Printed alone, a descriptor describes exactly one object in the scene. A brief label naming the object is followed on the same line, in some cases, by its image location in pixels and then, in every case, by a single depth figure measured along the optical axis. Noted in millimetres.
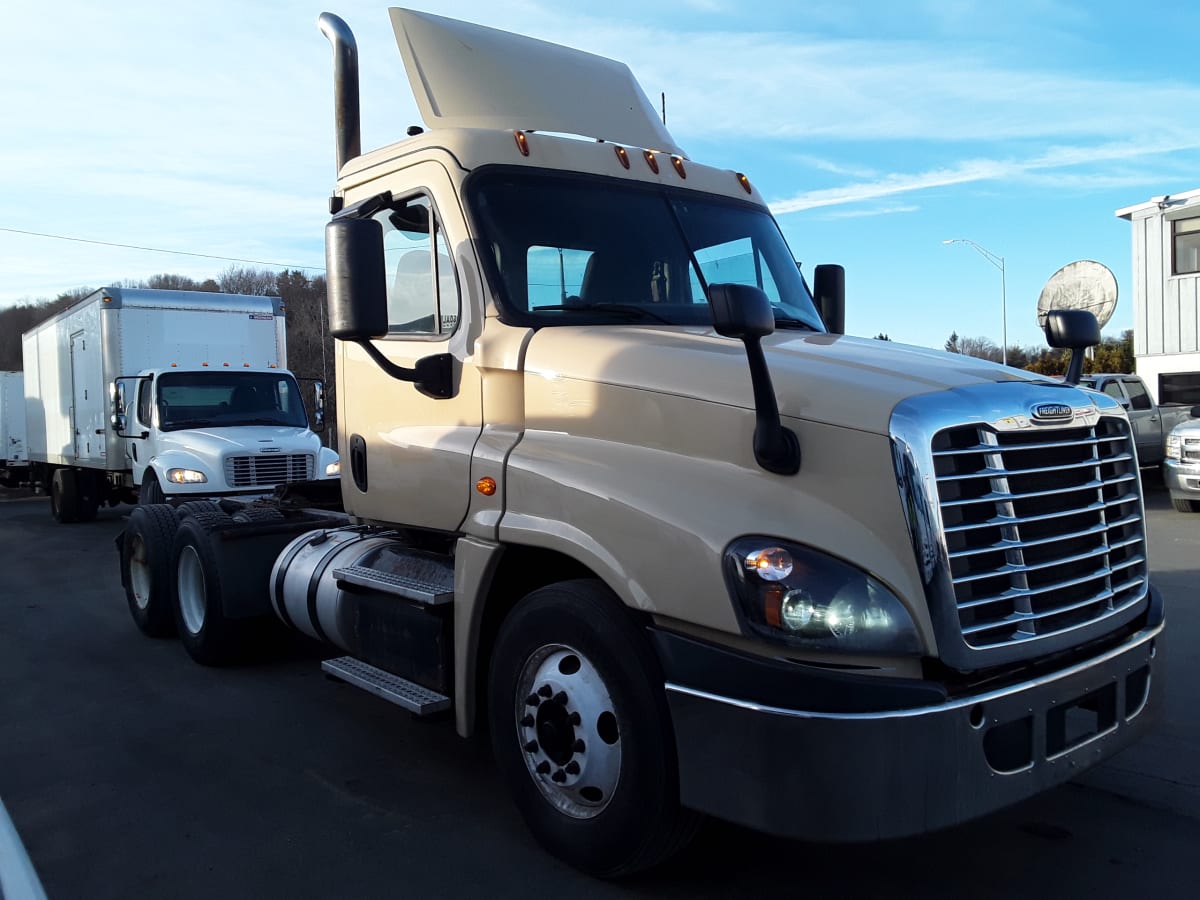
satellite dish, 18766
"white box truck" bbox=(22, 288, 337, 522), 11828
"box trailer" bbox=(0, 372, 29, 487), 22500
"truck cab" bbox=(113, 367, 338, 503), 11656
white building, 20078
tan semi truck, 2934
